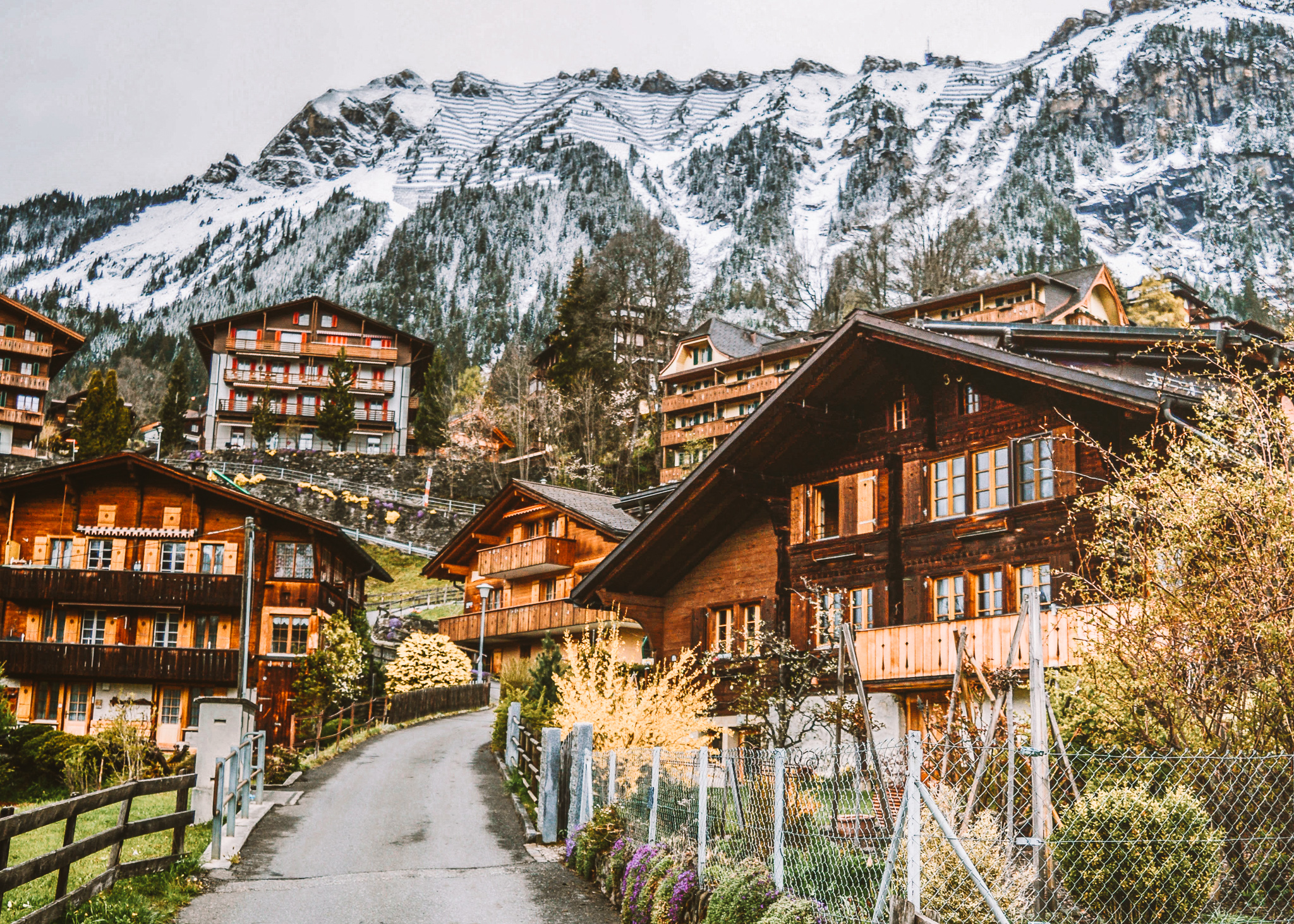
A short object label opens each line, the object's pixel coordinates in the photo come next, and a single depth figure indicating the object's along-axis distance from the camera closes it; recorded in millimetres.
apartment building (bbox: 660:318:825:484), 66812
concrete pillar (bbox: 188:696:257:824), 17297
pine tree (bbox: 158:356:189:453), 91750
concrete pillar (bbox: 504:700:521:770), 26438
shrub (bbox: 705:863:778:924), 10250
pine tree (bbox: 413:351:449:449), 89688
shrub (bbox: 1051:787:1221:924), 9477
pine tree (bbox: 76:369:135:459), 79812
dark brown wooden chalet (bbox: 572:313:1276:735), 22047
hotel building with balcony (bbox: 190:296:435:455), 89125
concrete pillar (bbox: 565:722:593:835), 17406
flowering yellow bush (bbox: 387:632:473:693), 45250
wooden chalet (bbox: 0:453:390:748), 41719
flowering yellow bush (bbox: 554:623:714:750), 19656
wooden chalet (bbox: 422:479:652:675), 42594
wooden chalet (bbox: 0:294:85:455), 87500
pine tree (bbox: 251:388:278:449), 81312
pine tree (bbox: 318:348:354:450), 83562
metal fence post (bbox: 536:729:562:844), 18641
